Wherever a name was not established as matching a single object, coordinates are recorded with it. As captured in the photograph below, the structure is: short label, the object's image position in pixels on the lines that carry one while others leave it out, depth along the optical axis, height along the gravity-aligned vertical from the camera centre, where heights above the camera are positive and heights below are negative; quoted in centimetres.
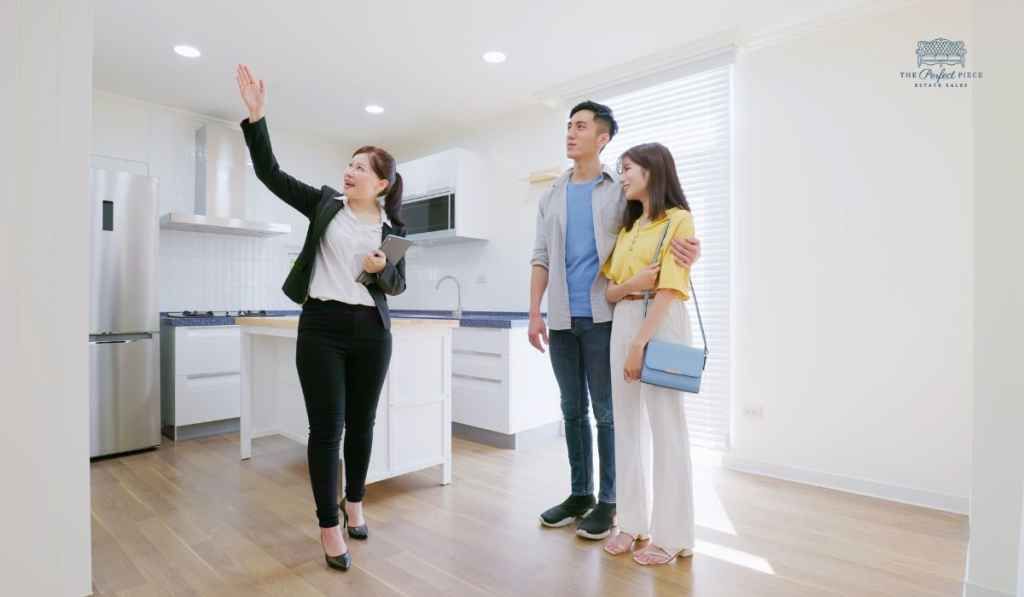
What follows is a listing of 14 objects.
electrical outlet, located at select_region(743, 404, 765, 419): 304 -64
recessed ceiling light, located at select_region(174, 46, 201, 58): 321 +147
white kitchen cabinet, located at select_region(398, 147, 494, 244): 432 +91
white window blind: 320 +62
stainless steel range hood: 416 +89
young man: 202 +0
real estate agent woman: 177 -3
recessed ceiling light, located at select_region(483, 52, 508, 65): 333 +150
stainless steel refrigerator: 322 -13
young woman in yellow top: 178 -19
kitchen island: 251 -51
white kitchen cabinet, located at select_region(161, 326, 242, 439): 360 -56
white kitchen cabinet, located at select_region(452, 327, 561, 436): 340 -57
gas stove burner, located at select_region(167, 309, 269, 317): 381 -14
